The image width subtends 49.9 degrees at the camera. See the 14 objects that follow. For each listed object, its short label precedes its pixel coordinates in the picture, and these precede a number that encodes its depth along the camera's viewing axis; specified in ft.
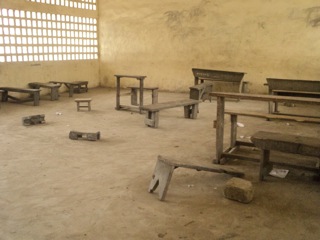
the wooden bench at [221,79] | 33.40
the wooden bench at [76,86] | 34.94
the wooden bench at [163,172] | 11.90
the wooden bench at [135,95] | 28.25
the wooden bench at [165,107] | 22.56
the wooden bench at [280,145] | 12.89
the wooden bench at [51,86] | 32.02
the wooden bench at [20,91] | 29.66
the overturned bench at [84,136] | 19.11
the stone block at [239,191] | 11.69
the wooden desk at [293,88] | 26.17
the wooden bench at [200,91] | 30.45
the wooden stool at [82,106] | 27.27
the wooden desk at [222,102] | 13.54
